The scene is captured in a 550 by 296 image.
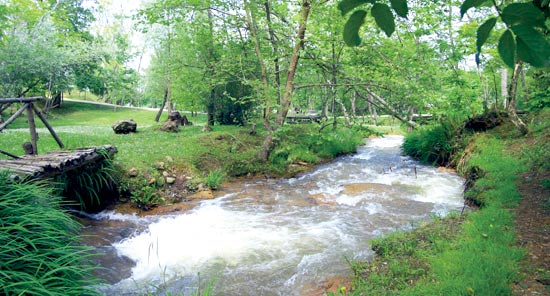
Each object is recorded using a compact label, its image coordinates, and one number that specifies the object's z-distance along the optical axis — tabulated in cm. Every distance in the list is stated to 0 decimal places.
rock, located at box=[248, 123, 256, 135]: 1383
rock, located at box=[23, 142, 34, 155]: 638
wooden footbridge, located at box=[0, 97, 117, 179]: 487
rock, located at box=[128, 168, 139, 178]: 778
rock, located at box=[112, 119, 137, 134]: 1461
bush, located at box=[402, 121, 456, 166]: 1106
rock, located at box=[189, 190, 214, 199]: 807
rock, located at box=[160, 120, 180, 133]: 1539
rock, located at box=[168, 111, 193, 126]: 1598
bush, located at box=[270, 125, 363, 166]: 1111
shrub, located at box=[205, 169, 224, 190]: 870
